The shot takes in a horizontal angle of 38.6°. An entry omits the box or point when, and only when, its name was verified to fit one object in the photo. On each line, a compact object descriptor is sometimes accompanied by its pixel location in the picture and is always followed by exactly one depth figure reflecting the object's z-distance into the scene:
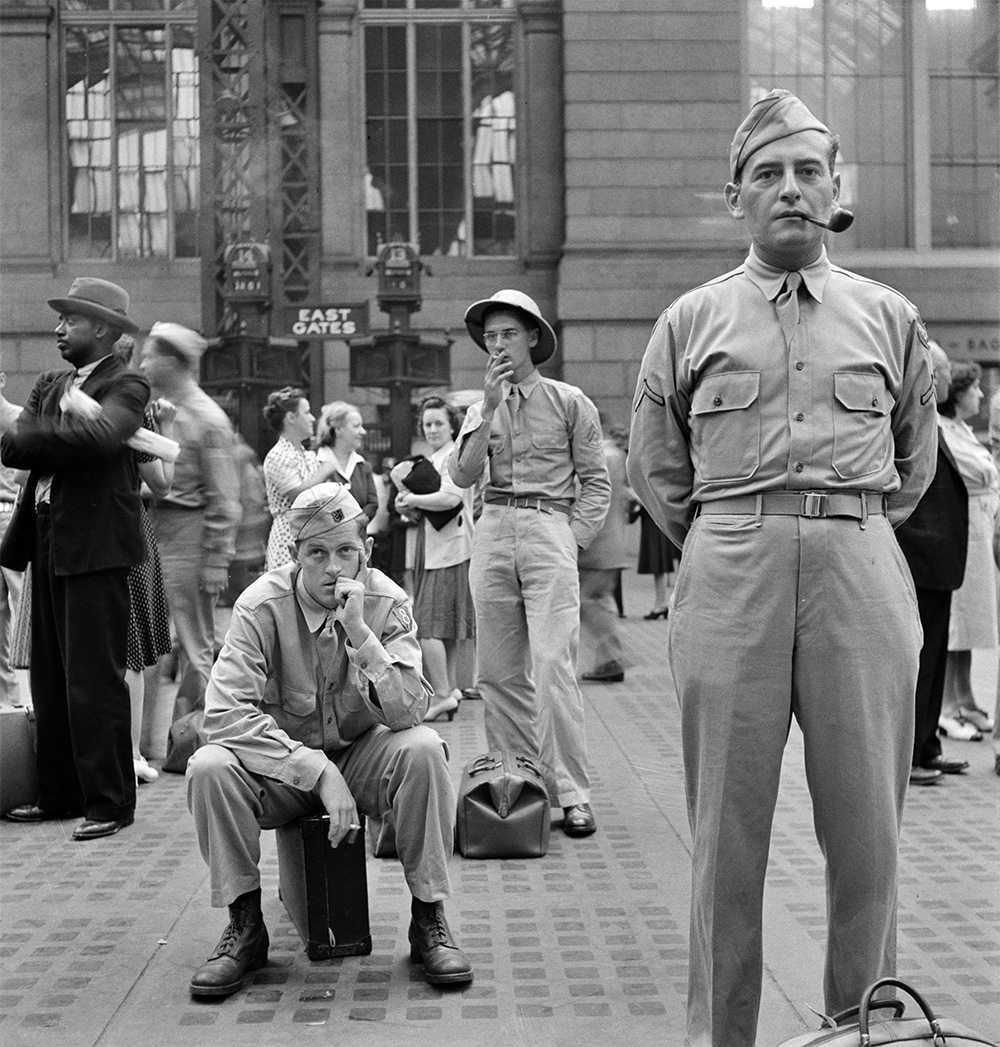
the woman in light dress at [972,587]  7.50
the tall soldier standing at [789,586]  3.18
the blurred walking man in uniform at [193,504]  7.23
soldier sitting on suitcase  4.19
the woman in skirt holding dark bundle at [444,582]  9.08
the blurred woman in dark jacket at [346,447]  9.52
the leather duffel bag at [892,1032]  2.59
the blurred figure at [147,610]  6.64
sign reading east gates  15.84
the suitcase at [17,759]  6.32
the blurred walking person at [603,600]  10.15
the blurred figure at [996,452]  6.82
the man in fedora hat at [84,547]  5.95
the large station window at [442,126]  20.75
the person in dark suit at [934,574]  6.82
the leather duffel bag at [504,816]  5.53
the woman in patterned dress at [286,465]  8.79
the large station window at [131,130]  19.42
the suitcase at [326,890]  4.25
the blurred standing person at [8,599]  8.36
